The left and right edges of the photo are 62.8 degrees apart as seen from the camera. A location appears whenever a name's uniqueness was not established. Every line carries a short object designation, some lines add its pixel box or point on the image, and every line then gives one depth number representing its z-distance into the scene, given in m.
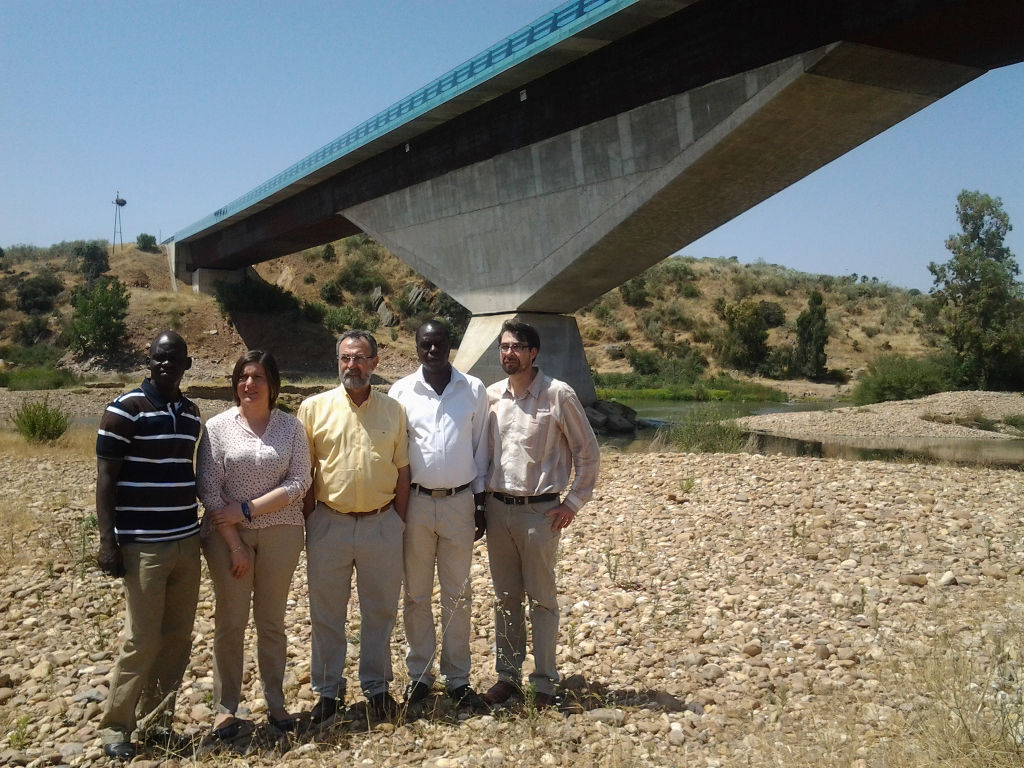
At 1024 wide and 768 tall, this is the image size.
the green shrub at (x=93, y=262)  54.84
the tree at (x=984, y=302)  32.09
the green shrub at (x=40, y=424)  14.49
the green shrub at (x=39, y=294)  48.25
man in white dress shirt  4.27
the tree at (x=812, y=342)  45.16
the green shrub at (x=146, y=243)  67.50
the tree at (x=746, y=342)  47.50
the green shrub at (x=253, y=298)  42.81
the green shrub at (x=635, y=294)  58.94
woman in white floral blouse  3.98
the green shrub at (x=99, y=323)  38.53
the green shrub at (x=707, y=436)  14.45
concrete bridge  13.59
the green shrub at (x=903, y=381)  31.09
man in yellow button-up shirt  4.16
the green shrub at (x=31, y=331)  43.50
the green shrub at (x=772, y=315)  54.38
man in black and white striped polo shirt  3.67
